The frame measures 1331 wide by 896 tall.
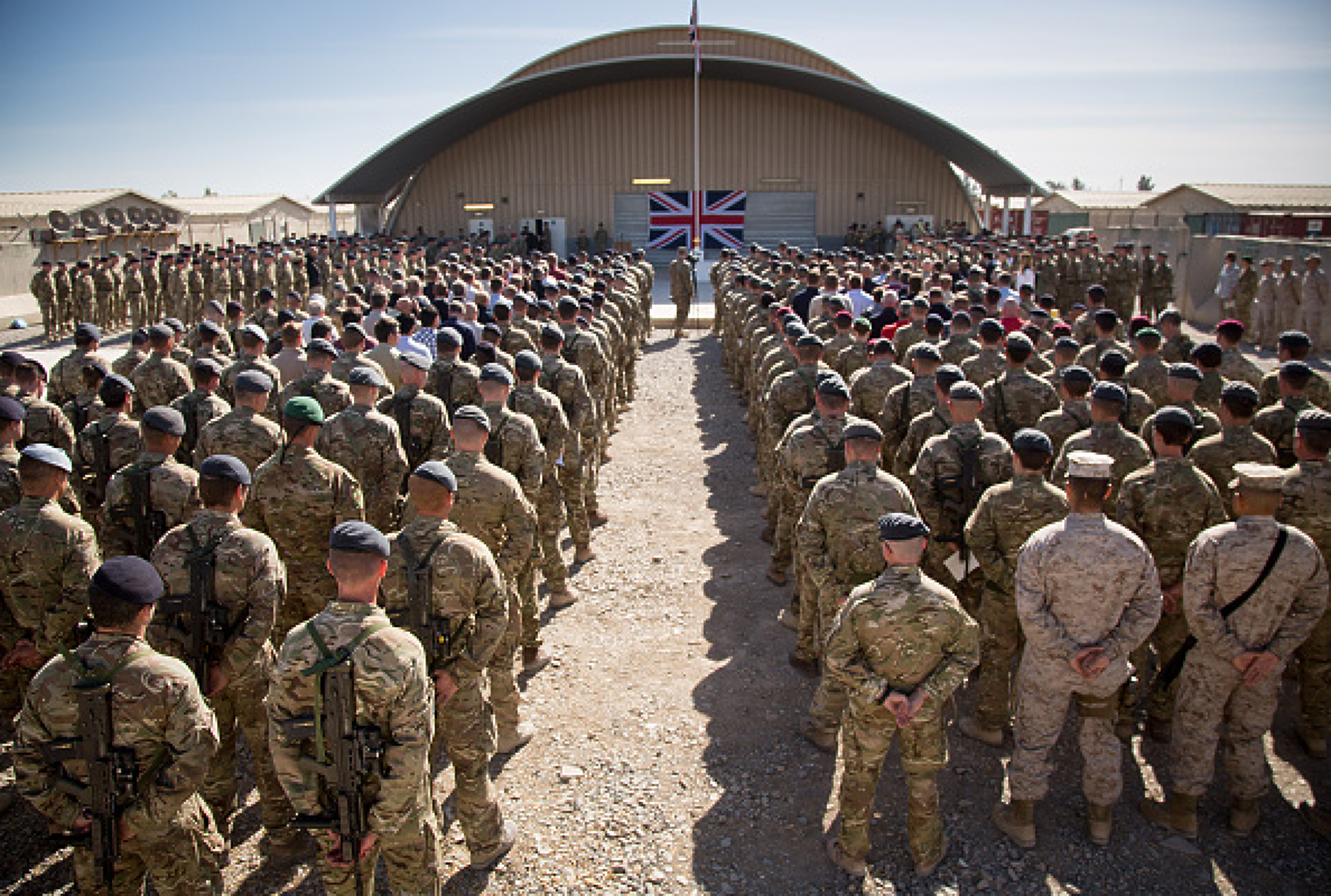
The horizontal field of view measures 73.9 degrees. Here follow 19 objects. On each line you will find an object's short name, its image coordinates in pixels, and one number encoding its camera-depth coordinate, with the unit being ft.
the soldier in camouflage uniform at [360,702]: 10.55
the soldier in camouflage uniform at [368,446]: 20.16
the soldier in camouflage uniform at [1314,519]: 16.60
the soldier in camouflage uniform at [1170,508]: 16.81
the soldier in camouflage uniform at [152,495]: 16.67
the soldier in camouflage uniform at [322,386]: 23.27
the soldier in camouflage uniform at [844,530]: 16.78
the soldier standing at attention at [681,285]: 66.54
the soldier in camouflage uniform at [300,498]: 16.66
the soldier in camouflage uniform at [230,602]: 13.78
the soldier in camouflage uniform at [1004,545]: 16.48
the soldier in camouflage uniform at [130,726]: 10.48
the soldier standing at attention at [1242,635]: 14.57
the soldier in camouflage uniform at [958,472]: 18.67
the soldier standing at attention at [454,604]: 13.38
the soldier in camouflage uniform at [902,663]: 13.35
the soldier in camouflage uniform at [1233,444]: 18.43
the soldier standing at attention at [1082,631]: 14.10
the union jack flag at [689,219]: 110.32
